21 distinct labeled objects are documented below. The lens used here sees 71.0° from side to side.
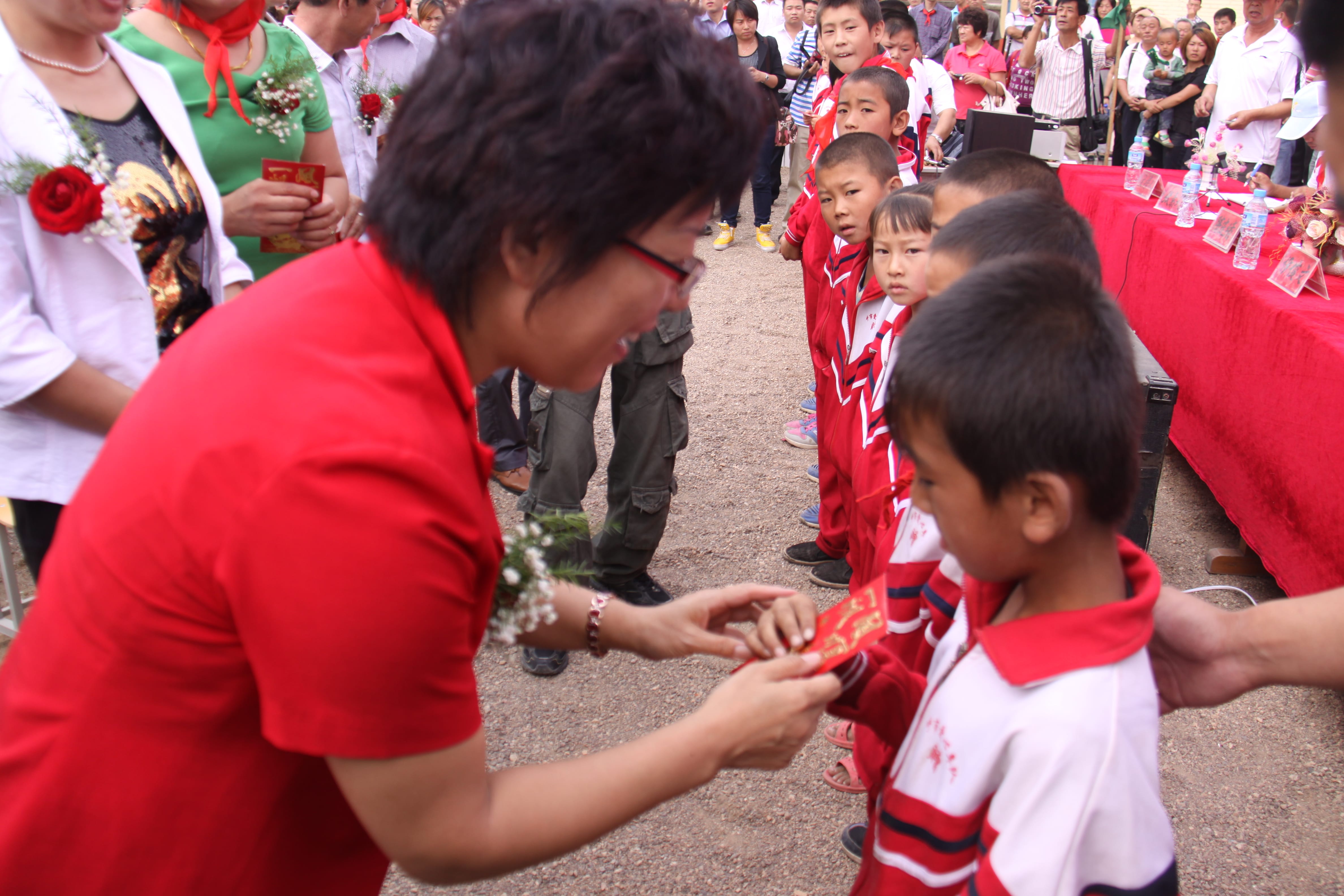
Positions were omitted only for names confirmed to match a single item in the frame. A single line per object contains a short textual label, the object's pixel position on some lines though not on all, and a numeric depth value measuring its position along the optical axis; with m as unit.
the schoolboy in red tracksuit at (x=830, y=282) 3.96
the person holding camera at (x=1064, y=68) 10.05
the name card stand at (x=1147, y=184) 6.07
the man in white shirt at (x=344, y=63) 3.67
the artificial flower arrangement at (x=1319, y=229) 4.15
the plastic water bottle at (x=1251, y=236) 4.43
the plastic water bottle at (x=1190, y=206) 5.32
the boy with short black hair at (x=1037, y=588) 1.19
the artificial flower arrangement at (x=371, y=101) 3.86
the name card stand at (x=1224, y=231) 4.71
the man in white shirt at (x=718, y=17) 9.94
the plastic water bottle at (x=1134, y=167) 6.32
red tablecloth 3.41
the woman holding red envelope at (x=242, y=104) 2.72
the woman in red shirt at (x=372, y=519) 0.93
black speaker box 3.64
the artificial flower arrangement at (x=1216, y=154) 5.69
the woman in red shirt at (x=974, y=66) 9.88
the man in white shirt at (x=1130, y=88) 10.79
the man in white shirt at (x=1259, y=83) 7.55
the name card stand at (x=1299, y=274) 3.96
